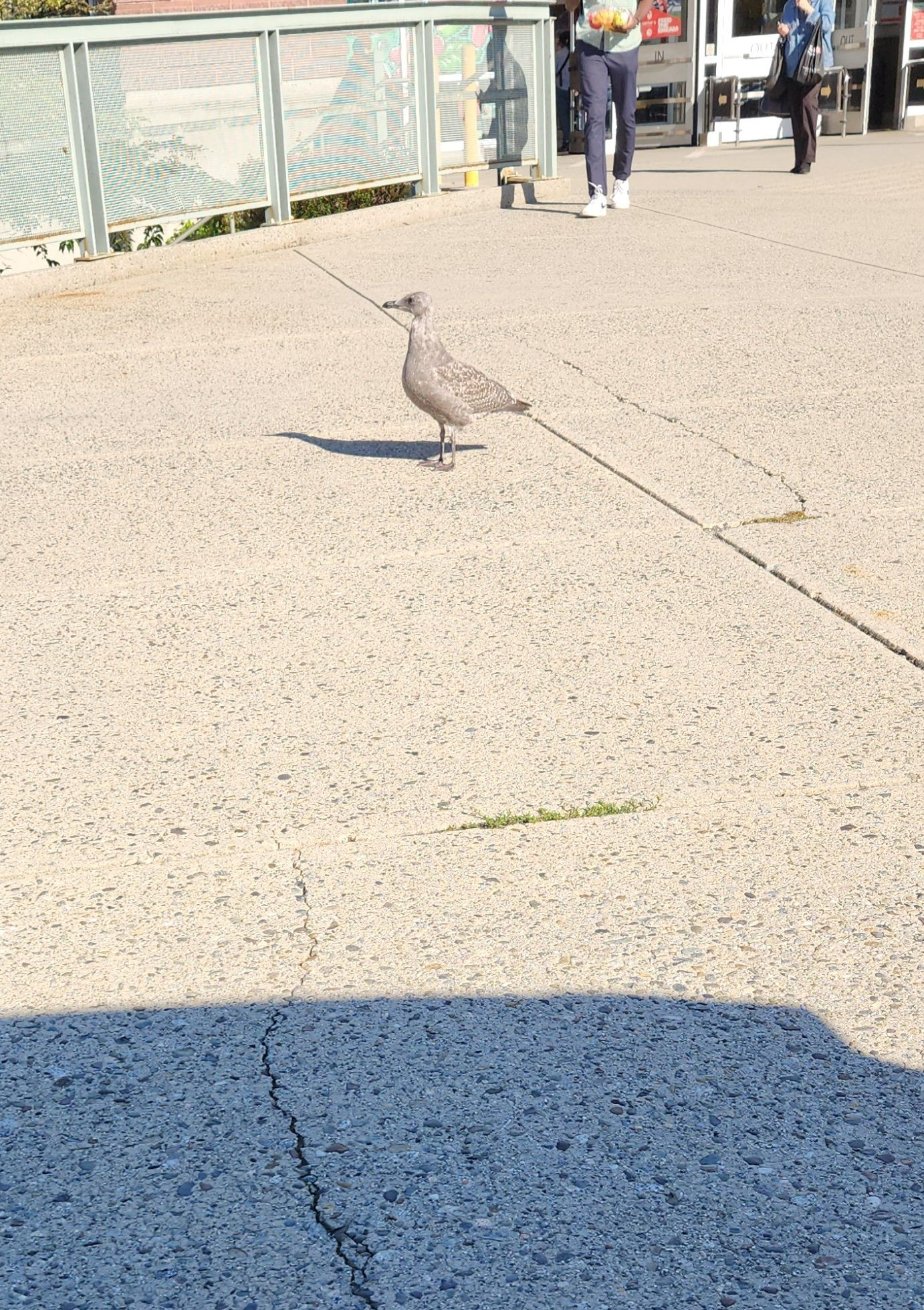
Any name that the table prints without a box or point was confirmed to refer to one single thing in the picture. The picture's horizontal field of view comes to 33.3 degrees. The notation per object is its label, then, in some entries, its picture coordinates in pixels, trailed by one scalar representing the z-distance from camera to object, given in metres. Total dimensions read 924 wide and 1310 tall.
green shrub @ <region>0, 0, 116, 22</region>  25.58
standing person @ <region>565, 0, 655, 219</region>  13.59
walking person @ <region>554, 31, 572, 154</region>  25.05
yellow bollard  14.55
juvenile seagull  6.65
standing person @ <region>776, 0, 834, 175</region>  16.09
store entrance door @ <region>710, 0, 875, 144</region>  22.81
